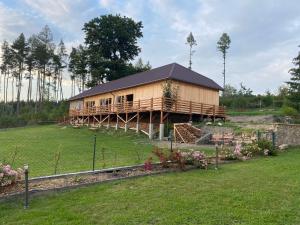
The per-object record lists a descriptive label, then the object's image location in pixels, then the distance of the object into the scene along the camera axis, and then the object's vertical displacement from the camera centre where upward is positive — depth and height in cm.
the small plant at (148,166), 638 -134
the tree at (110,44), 3269 +1113
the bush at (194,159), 676 -118
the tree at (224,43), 3869 +1318
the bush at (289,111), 1879 +87
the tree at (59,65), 4174 +962
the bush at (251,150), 897 -118
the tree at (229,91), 3527 +482
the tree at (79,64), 3503 +866
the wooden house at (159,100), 1672 +154
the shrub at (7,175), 471 -127
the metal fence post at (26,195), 436 -152
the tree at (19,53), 3946 +1099
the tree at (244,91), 3161 +421
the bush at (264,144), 964 -97
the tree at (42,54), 3876 +1059
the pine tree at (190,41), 4003 +1394
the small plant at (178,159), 652 -115
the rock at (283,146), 1101 -123
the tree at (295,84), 2147 +378
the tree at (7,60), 3999 +982
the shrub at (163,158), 658 -114
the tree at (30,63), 3941 +923
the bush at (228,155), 819 -125
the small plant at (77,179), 540 -150
